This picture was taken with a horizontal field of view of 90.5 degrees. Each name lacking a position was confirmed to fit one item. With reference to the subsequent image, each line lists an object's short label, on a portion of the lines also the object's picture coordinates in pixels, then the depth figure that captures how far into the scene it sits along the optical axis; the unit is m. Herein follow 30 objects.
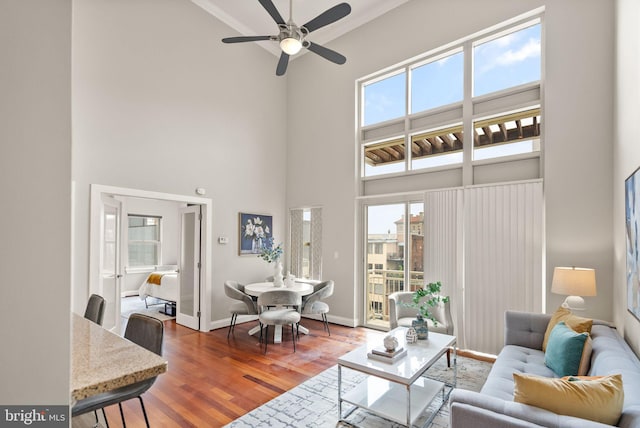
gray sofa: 1.44
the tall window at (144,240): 8.17
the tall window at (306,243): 6.01
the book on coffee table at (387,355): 2.58
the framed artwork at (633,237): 2.23
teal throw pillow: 2.28
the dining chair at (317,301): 4.79
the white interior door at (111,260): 4.19
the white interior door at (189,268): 5.27
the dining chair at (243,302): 4.72
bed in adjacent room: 6.00
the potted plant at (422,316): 3.11
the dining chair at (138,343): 1.56
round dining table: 4.57
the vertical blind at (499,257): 3.86
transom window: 4.14
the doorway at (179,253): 3.96
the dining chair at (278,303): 4.25
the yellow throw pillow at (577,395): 1.43
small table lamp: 3.09
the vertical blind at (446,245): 4.39
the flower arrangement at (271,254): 5.16
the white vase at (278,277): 5.01
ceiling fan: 3.06
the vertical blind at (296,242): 6.29
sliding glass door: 4.97
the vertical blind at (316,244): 5.98
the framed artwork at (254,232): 5.69
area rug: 2.55
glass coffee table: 2.37
